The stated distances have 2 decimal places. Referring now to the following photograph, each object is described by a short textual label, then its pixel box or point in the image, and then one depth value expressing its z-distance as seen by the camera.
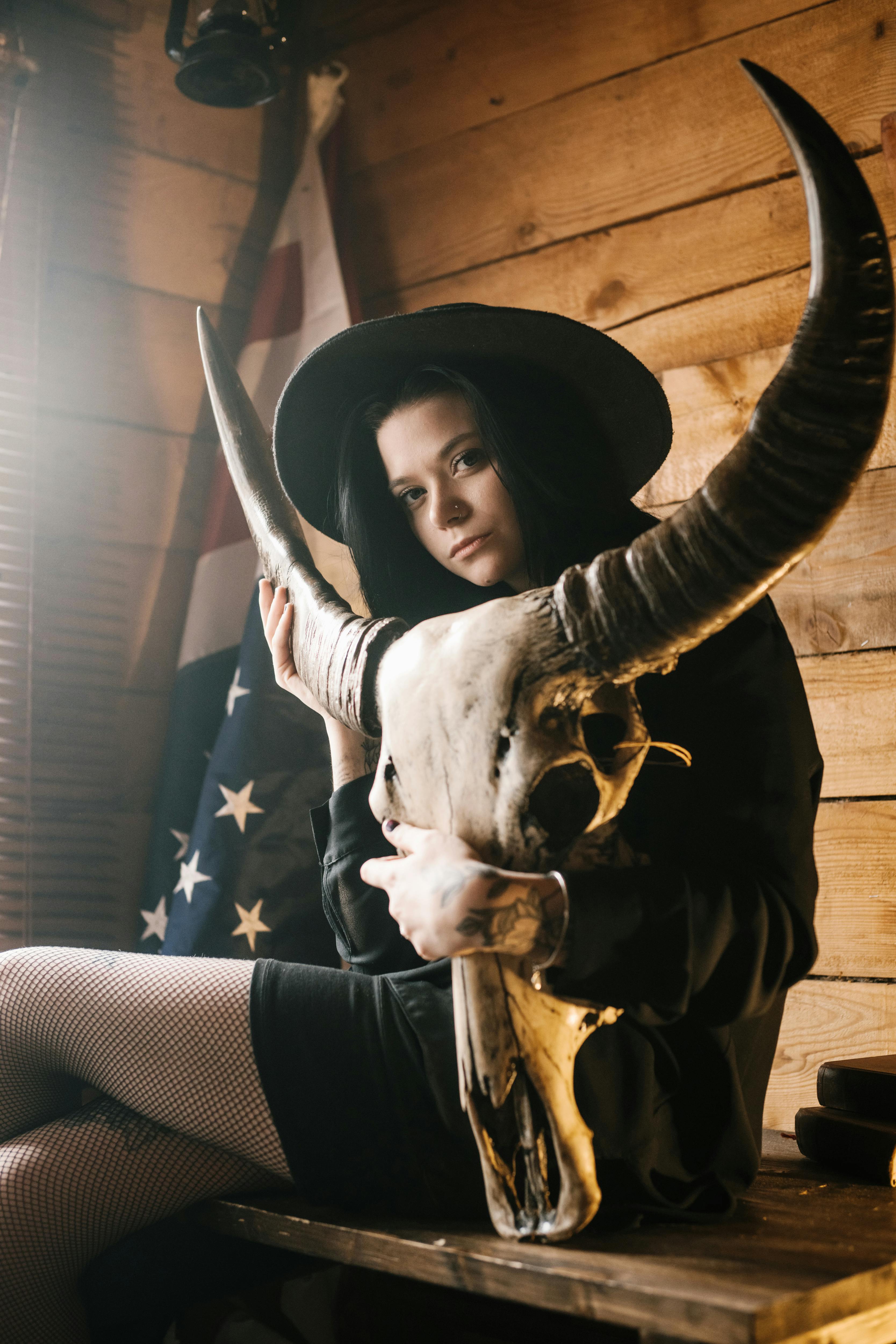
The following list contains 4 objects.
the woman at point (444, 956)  0.84
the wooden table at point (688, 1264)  0.70
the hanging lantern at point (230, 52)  1.82
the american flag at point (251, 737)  1.74
